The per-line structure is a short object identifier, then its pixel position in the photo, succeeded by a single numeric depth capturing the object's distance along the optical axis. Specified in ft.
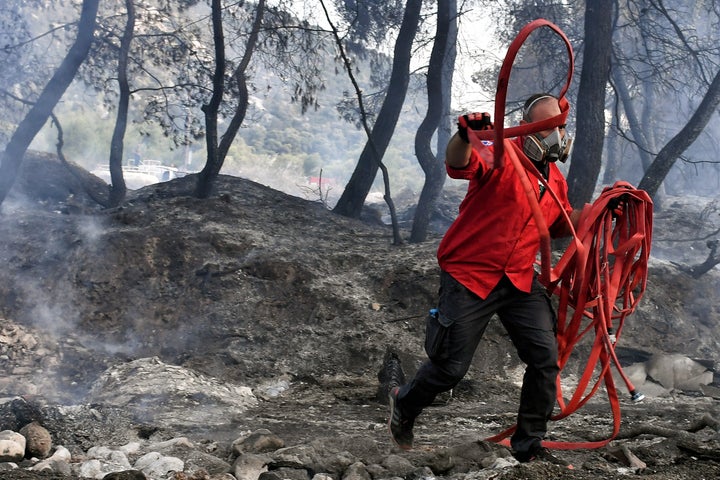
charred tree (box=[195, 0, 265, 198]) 33.73
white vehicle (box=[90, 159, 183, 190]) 123.44
